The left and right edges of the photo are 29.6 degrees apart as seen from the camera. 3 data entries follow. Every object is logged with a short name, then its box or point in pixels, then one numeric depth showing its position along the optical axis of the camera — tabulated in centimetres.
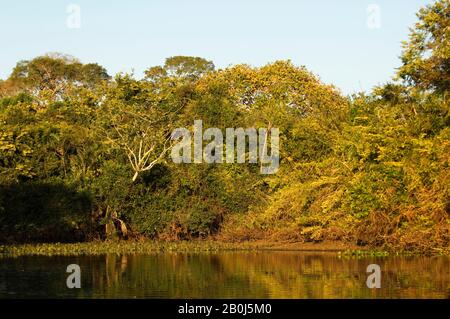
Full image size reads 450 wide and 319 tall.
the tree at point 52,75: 6078
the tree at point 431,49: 2759
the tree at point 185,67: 6544
